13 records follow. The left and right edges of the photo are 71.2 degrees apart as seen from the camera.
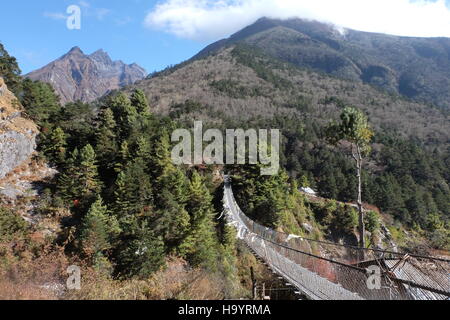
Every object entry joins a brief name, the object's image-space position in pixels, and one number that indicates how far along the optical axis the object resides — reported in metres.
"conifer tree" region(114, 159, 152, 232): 21.30
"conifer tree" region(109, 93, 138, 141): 29.03
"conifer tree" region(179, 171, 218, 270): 17.35
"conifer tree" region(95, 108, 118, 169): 26.44
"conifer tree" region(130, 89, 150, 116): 35.31
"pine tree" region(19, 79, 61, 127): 27.59
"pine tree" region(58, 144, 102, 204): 22.80
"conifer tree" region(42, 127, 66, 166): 25.81
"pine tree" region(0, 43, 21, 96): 29.81
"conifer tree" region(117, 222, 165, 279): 15.68
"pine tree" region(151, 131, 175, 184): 25.12
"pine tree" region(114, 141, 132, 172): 25.15
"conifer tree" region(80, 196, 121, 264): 16.75
